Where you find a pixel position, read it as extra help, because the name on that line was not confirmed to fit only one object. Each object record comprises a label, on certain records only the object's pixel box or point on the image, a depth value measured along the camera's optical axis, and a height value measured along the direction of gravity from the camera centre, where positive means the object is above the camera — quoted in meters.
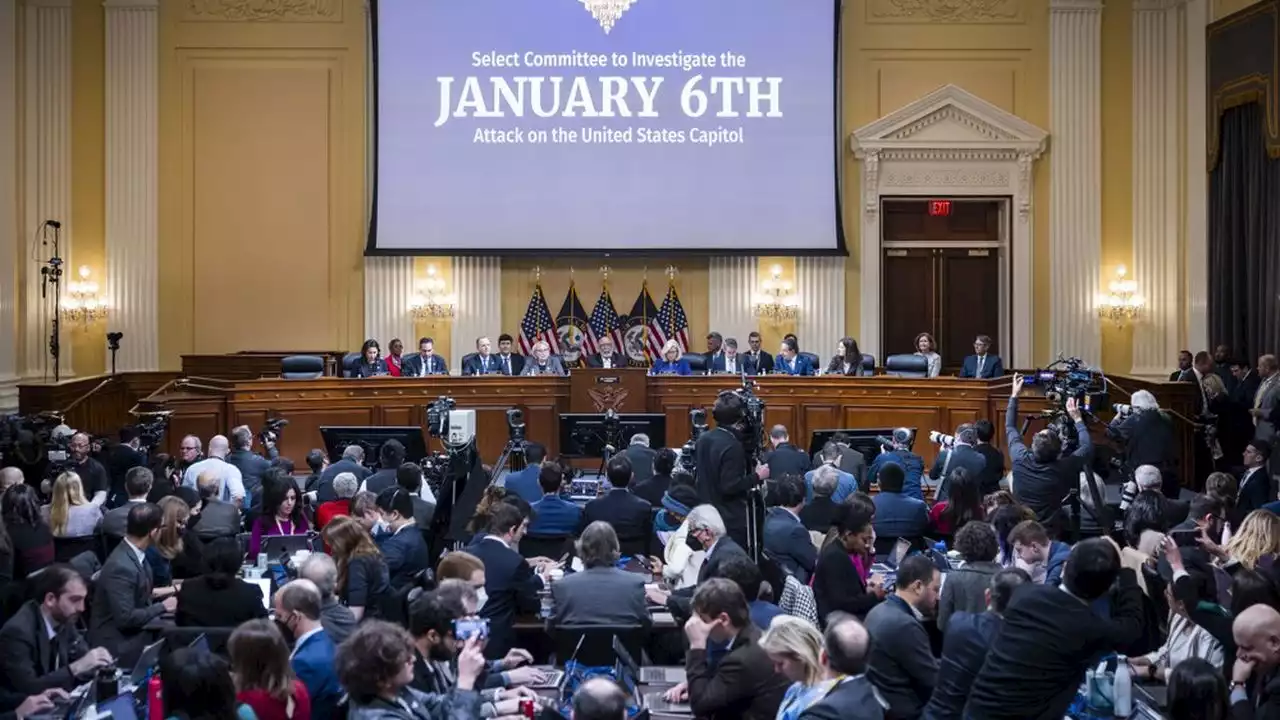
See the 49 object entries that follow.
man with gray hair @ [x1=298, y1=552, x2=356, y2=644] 5.77 -0.96
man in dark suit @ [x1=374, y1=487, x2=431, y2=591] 7.47 -0.96
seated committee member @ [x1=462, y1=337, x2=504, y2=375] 15.95 -0.09
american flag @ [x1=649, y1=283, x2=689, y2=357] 18.09 +0.38
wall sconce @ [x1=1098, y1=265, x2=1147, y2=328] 18.03 +0.64
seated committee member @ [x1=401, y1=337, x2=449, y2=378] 15.86 -0.07
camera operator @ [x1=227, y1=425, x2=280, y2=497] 10.56 -0.75
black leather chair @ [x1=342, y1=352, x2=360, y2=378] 15.66 -0.08
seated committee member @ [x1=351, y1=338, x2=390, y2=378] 15.55 -0.07
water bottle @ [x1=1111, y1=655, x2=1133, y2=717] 5.26 -1.22
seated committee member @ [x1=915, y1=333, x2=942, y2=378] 15.33 +0.03
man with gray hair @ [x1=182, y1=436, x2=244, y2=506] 9.84 -0.80
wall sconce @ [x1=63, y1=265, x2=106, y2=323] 17.77 +0.70
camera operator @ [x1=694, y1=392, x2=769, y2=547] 7.78 -0.60
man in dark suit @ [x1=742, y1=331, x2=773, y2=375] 15.77 -0.04
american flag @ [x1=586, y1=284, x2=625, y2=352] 18.02 +0.40
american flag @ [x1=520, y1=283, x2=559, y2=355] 18.06 +0.37
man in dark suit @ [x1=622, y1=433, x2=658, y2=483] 10.64 -0.77
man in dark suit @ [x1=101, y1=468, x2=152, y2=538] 8.21 -0.81
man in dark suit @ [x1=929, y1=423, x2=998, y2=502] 10.15 -0.73
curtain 15.60 +1.26
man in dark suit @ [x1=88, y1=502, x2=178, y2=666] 6.52 -1.13
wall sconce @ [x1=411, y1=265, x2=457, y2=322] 17.98 +0.69
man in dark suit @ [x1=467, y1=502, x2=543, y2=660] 6.58 -1.02
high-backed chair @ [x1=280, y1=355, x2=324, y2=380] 14.85 -0.10
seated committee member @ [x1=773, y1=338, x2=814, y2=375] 15.65 -0.08
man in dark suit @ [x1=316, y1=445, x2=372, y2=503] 9.66 -0.78
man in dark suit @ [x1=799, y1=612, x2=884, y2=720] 4.36 -0.98
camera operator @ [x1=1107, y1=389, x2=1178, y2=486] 12.20 -0.64
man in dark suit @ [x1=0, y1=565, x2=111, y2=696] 5.56 -1.11
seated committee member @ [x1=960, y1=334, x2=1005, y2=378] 15.36 -0.08
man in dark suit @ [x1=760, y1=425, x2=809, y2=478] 10.38 -0.75
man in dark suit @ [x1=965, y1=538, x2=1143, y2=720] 4.79 -0.97
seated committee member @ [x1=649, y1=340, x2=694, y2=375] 15.69 -0.09
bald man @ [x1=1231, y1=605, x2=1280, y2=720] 4.82 -0.98
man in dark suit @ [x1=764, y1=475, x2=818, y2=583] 7.50 -0.96
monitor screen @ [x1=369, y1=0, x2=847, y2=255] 17.81 +2.80
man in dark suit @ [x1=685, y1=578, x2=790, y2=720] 4.93 -1.05
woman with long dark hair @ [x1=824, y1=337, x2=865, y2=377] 15.52 -0.06
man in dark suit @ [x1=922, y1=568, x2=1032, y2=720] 5.03 -1.05
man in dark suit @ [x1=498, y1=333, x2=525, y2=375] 15.97 -0.03
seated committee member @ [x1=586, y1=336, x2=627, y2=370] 15.86 -0.02
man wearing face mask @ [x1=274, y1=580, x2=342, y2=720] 5.22 -1.04
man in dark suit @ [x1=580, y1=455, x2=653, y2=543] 8.53 -0.92
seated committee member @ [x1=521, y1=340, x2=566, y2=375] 15.80 -0.09
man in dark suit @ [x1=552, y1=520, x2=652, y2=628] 6.25 -1.04
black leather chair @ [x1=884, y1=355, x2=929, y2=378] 15.01 -0.11
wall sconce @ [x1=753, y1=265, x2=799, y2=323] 18.08 +0.68
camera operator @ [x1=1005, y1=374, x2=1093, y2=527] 9.12 -0.76
